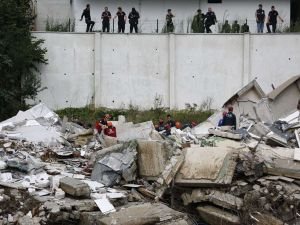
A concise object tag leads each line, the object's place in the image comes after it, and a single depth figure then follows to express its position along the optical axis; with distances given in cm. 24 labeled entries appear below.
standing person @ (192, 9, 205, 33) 2687
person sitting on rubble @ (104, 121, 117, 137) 1575
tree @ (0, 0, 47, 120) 2409
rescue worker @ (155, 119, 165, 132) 1823
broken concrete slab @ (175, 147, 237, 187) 1130
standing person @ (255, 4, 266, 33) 2680
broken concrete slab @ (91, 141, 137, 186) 1216
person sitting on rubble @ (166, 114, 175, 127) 1972
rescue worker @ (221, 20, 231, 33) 2686
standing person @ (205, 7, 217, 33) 2661
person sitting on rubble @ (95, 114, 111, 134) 1670
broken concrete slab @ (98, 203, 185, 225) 1003
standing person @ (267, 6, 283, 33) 2678
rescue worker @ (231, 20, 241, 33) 2681
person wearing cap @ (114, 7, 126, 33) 2709
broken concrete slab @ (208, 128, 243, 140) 1384
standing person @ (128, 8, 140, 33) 2688
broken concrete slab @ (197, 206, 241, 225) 1062
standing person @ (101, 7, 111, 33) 2691
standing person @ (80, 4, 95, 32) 2731
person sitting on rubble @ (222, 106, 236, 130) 1661
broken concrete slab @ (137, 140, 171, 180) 1231
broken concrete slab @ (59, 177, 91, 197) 1092
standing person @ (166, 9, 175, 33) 2709
